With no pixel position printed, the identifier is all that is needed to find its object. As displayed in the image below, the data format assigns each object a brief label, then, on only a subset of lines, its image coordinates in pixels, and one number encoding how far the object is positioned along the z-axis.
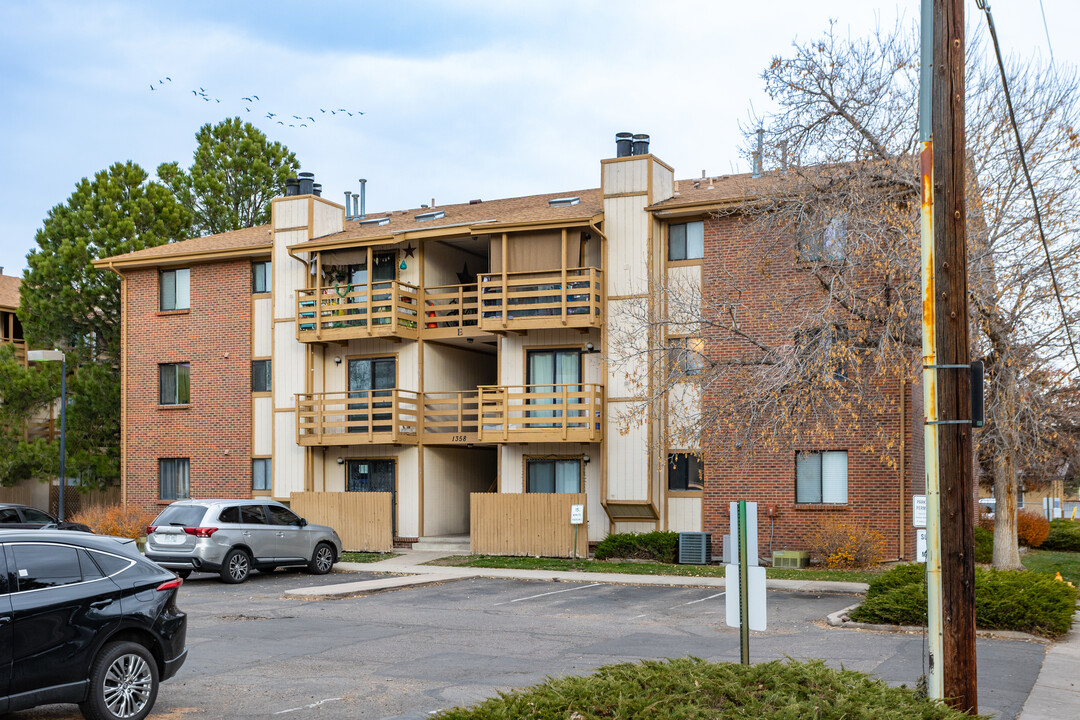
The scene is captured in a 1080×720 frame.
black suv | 8.60
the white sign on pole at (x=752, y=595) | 8.41
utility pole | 8.74
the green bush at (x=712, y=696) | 6.98
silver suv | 21.59
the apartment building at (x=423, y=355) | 28.09
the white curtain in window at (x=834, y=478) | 26.19
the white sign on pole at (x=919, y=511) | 12.64
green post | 8.41
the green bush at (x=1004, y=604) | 15.30
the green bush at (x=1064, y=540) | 38.91
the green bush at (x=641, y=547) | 26.83
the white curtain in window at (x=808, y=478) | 26.42
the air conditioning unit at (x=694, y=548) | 26.44
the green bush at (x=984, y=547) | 29.42
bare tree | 19.30
